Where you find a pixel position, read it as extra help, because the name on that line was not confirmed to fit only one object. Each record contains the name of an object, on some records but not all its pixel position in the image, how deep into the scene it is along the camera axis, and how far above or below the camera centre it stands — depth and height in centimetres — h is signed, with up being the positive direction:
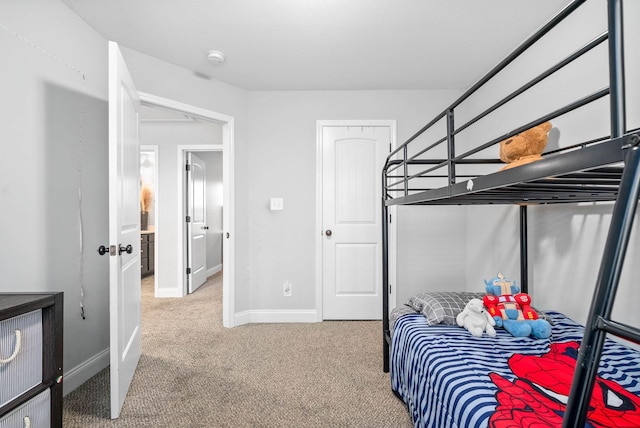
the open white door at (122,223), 169 -6
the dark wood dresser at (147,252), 529 -66
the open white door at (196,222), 437 -14
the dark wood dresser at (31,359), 112 -55
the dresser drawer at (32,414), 112 -74
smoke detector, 249 +123
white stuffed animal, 160 -55
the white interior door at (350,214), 329 -2
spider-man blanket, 98 -61
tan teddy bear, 140 +30
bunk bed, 58 -16
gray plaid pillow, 174 -53
